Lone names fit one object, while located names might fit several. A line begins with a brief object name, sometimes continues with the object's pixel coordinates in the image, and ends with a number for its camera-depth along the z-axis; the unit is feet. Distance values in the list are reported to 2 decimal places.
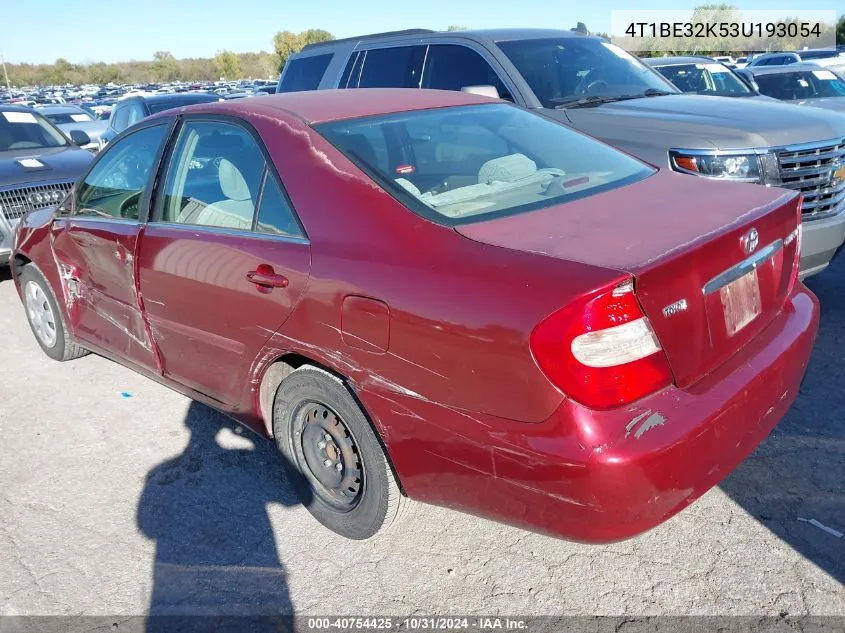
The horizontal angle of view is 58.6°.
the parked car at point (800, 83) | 37.70
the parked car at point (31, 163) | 23.00
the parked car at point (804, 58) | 72.74
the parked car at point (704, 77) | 30.89
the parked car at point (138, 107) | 38.34
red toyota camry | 7.12
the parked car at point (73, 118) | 55.88
